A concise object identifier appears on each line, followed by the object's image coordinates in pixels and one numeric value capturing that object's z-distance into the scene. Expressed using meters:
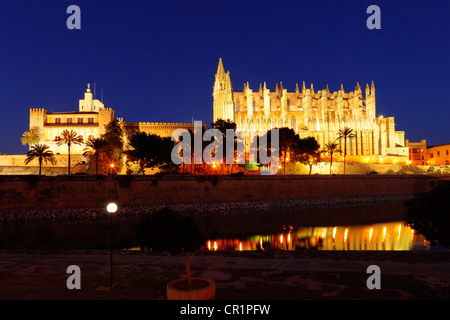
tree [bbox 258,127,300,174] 51.91
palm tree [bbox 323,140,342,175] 53.62
